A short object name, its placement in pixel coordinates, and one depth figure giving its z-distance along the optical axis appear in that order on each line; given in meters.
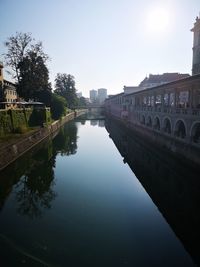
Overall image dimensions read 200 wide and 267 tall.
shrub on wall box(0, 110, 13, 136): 31.64
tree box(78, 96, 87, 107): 162.43
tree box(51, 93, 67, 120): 66.62
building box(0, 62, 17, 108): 54.09
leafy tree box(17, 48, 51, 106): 50.44
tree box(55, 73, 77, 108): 105.81
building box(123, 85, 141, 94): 82.75
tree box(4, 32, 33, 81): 49.72
